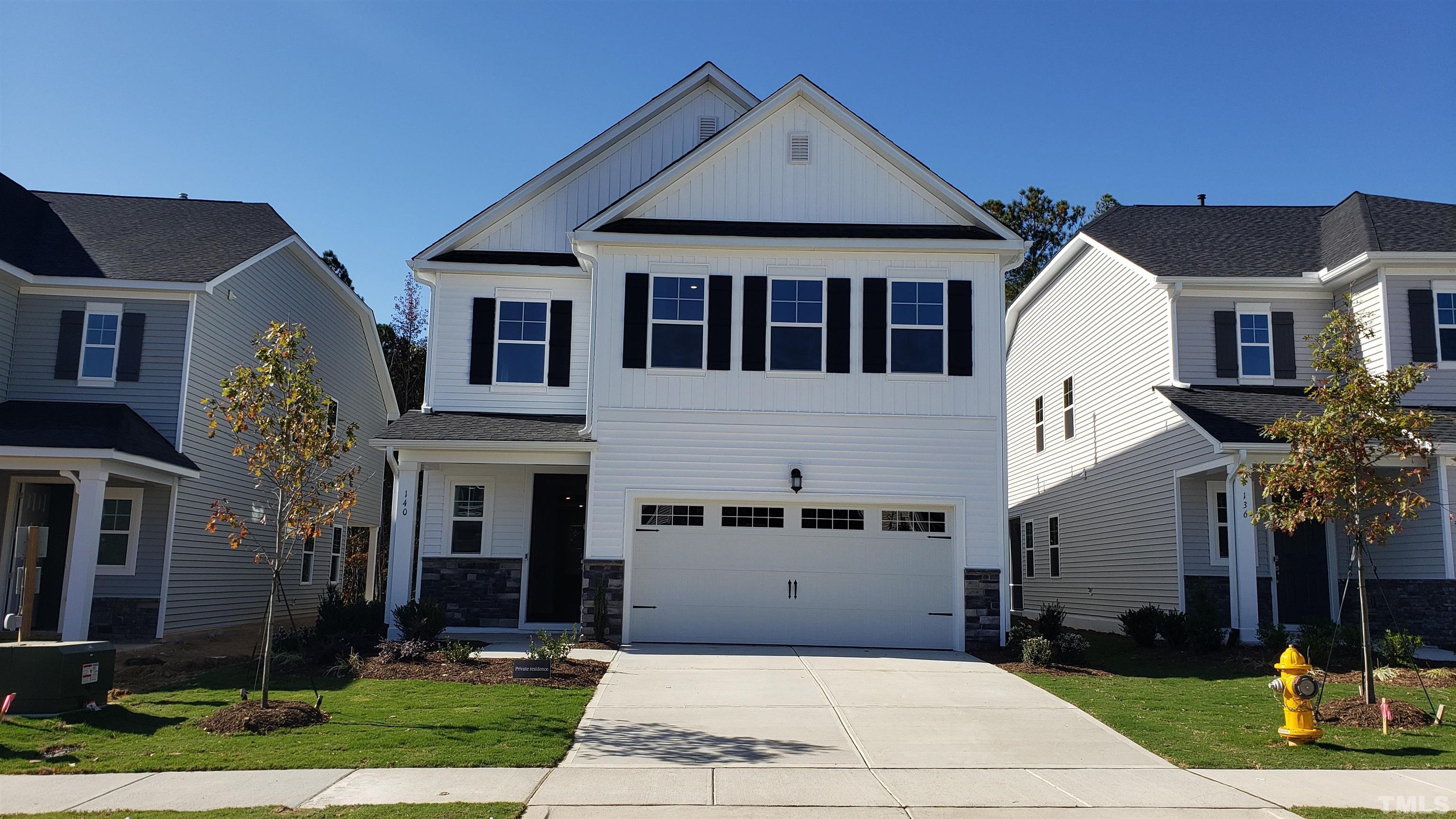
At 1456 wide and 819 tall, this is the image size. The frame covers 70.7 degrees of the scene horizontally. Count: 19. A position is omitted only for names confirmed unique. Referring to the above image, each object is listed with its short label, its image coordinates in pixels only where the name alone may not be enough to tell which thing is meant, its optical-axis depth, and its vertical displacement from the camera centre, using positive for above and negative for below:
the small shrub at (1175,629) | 15.05 -0.84
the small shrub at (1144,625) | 15.59 -0.82
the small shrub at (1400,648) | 12.66 -0.87
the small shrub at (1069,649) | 13.68 -1.06
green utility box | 9.37 -1.22
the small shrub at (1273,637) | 14.09 -0.86
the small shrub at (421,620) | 13.80 -0.93
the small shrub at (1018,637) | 14.45 -0.97
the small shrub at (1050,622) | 14.19 -0.74
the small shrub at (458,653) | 12.44 -1.21
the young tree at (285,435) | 9.70 +1.08
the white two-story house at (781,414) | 15.40 +2.22
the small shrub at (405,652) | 12.55 -1.23
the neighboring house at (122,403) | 14.86 +2.24
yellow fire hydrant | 8.73 -1.05
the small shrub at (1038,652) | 13.39 -1.09
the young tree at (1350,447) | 10.30 +1.31
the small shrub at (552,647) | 12.03 -1.11
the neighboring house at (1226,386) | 15.38 +3.26
